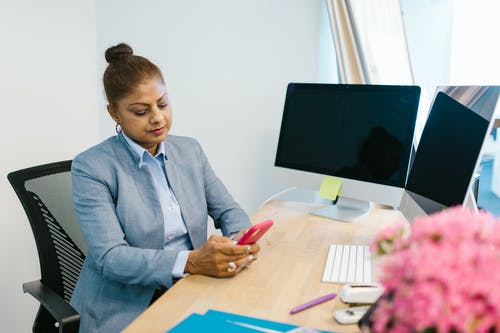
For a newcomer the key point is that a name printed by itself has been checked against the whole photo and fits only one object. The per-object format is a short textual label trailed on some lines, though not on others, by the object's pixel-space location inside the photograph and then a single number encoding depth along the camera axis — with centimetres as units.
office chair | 141
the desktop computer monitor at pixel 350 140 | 160
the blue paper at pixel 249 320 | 91
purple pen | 100
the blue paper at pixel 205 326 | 89
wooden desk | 98
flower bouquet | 42
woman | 122
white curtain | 210
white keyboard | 118
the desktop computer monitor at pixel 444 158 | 108
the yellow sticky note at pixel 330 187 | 171
